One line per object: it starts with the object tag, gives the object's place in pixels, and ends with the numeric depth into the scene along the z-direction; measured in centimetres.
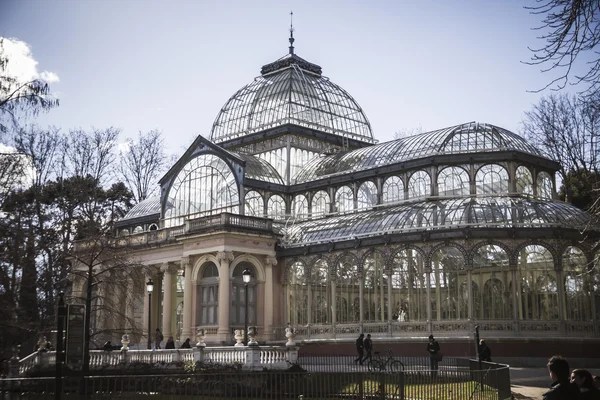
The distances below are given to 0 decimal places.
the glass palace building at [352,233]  3581
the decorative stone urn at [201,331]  4128
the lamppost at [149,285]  3583
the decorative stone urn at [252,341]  2873
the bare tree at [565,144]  4731
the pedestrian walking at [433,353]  2833
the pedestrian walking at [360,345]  3282
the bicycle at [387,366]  2697
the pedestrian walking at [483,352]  2725
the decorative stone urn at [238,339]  3003
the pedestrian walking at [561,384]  979
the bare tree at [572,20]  1228
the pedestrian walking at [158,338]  3951
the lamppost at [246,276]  3059
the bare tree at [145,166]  6594
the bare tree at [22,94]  2280
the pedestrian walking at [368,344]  3318
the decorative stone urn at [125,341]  3419
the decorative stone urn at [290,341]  2911
